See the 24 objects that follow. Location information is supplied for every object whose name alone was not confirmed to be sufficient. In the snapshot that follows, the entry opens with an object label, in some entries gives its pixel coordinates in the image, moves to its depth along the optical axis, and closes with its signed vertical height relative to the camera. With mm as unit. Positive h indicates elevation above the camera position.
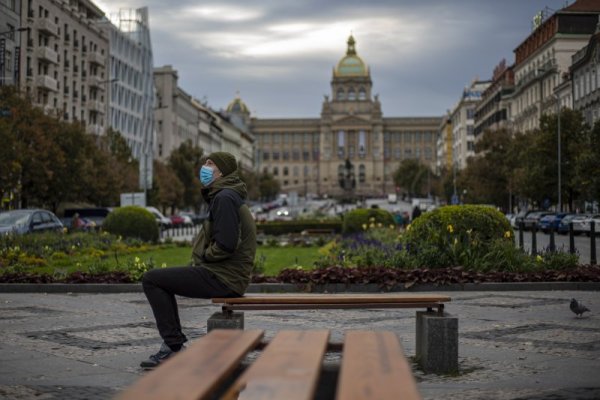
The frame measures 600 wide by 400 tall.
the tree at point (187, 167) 85250 +4468
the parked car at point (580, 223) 45284 -110
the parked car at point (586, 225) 44094 -199
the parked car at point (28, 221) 28844 -35
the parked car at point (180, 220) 68225 +4
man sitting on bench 7785 -321
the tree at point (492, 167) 75750 +4009
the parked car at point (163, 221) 54062 -49
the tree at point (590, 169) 46072 +2397
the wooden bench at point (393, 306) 7824 -696
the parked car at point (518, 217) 56303 +170
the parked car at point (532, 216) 53141 +239
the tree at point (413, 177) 168125 +7363
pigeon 11398 -985
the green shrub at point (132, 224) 35219 -140
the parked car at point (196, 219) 72212 +78
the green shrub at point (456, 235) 17500 -262
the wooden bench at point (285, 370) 3588 -611
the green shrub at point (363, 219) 38500 +49
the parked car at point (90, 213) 48781 +342
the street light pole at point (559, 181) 57581 +2260
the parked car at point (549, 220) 49875 +26
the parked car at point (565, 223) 47531 -118
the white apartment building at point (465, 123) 137625 +13530
